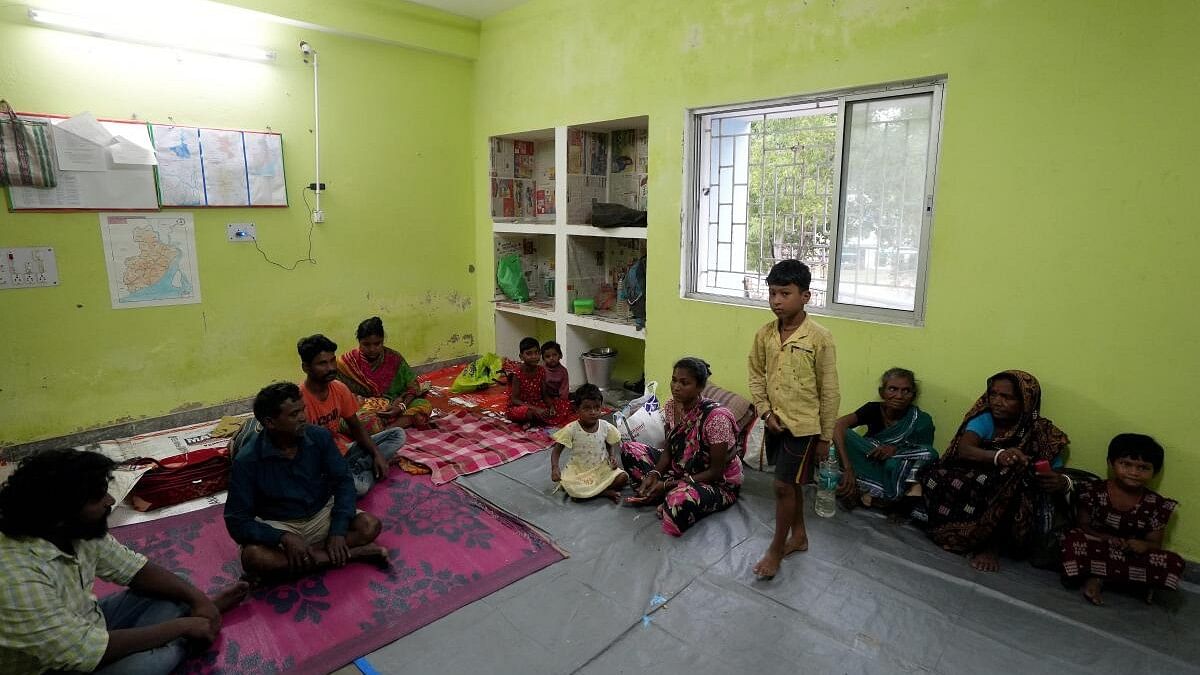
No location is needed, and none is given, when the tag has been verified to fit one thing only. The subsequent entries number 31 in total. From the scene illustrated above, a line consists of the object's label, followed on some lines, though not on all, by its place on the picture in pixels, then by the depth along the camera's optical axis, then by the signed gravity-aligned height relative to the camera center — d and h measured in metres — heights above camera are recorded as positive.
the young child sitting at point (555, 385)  4.49 -1.09
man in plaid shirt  1.60 -0.92
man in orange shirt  3.13 -0.92
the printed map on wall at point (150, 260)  4.16 -0.22
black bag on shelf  4.62 +0.08
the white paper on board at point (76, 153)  3.86 +0.44
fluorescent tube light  3.79 +1.19
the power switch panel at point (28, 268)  3.83 -0.26
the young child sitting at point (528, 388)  4.43 -1.12
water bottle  3.21 -1.31
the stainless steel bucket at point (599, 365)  5.27 -1.12
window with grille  3.33 +0.18
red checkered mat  3.76 -1.36
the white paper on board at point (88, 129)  3.87 +0.58
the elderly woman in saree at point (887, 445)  3.16 -1.07
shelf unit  5.05 -0.03
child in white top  3.32 -1.22
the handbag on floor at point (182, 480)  3.26 -1.32
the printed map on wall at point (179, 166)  4.23 +0.40
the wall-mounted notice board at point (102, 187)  3.84 +0.24
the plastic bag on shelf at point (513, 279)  5.78 -0.46
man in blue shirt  2.46 -1.10
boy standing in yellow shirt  2.54 -0.64
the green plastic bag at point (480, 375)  5.29 -1.23
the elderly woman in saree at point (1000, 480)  2.75 -1.09
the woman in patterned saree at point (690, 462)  3.05 -1.18
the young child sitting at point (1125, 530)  2.48 -1.20
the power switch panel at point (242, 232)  4.61 -0.04
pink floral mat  2.21 -1.41
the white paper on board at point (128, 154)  4.01 +0.45
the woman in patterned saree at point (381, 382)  4.14 -1.02
